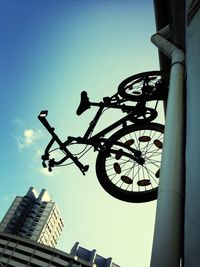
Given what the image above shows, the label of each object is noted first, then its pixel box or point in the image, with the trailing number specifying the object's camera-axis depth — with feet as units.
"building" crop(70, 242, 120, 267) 285.95
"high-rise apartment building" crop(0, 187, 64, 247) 322.59
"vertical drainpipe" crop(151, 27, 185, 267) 6.80
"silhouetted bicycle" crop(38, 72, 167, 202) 15.01
